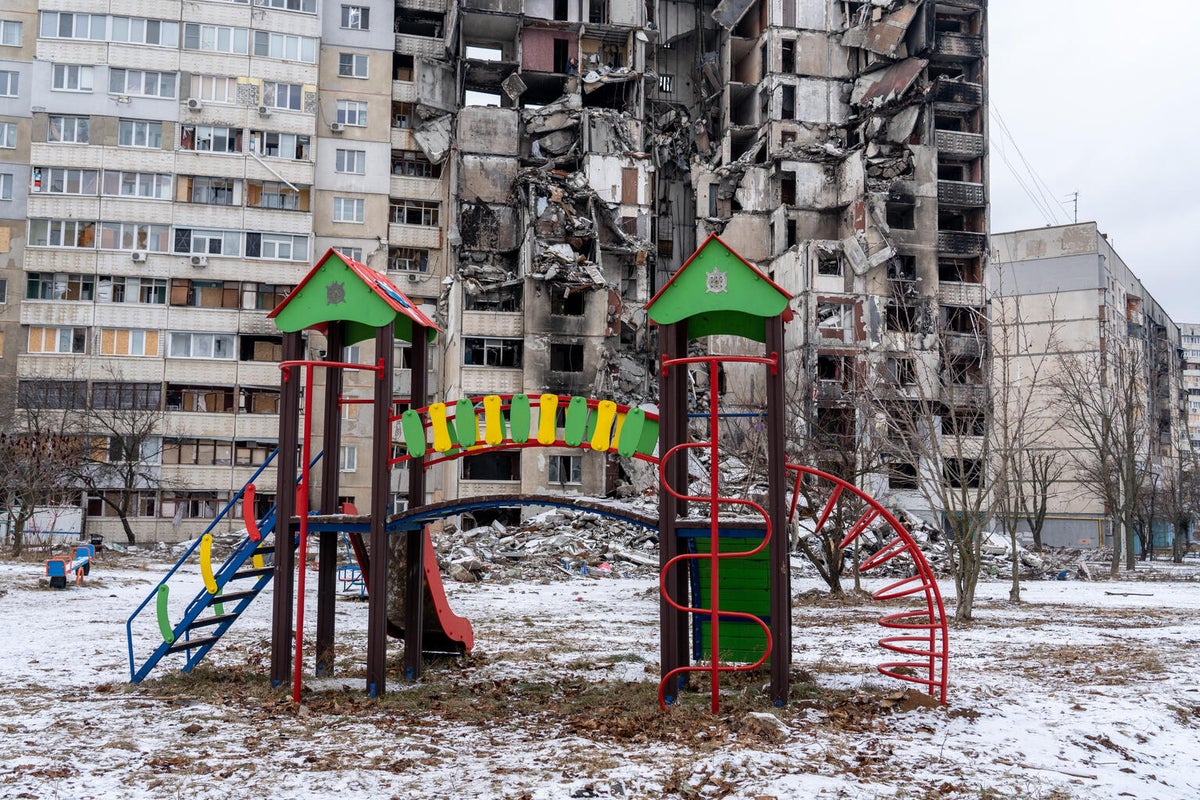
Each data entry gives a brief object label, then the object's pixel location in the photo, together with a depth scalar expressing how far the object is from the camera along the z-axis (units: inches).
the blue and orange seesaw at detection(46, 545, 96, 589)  952.9
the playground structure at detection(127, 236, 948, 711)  419.8
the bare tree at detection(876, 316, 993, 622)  742.5
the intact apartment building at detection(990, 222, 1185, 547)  2456.9
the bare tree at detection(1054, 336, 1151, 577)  1338.6
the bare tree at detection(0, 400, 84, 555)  1359.5
